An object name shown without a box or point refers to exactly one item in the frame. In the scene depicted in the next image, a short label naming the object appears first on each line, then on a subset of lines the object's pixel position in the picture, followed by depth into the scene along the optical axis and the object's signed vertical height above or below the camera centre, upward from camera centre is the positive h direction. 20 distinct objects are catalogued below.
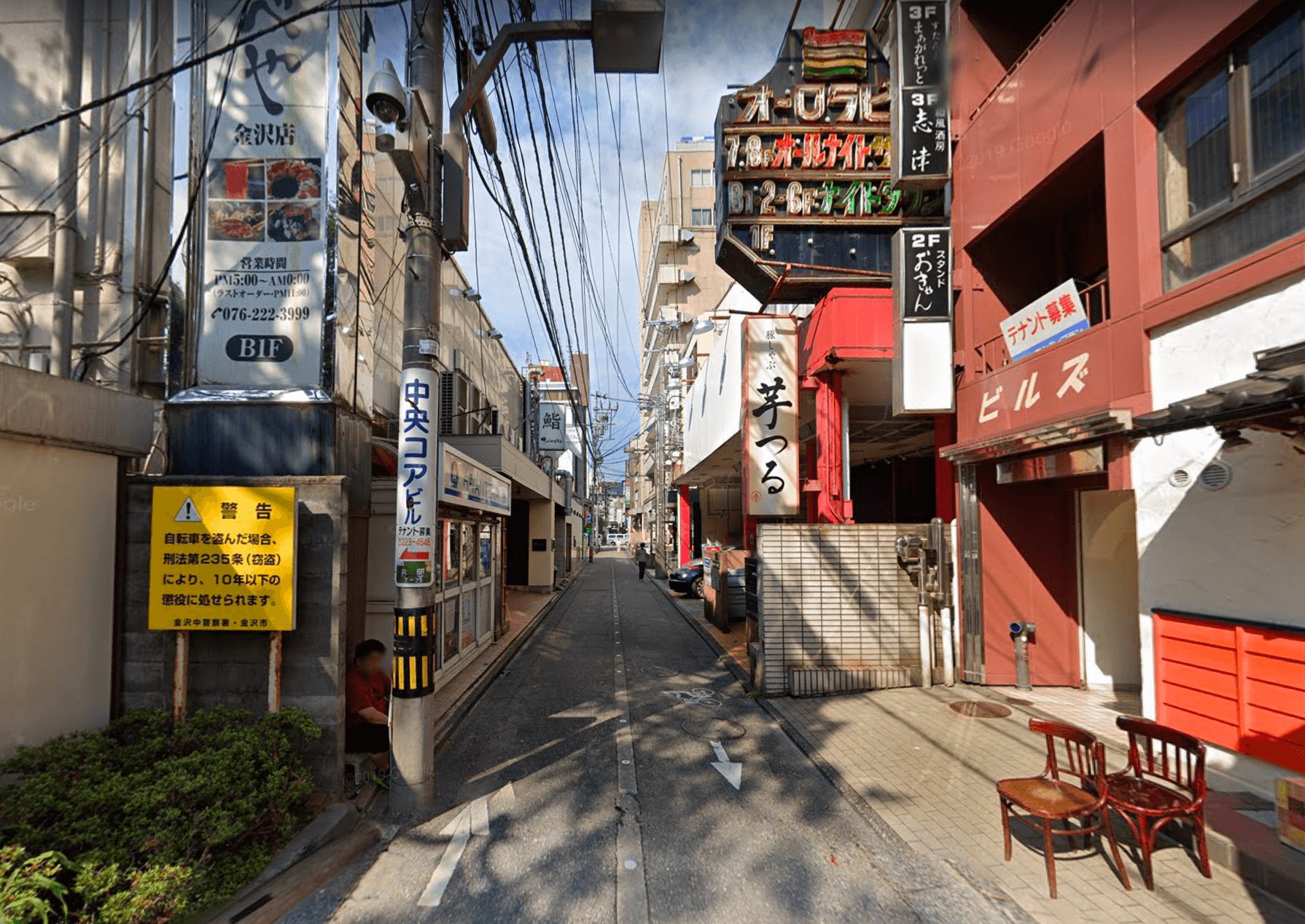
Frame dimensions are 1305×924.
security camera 5.07 +3.33
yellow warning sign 5.39 -0.47
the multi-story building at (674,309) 31.66 +13.73
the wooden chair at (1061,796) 4.08 -1.99
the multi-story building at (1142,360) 5.00 +1.47
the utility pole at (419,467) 5.39 +0.35
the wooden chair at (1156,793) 4.09 -1.97
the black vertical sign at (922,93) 9.88 +6.49
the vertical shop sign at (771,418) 11.01 +1.55
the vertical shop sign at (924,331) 9.43 +2.63
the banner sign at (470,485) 8.26 +0.36
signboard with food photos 6.38 +2.96
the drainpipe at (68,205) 7.49 +3.70
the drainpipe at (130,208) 7.70 +3.71
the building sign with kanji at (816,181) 11.28 +5.87
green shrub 3.64 -1.99
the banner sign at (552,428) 25.31 +3.21
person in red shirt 5.97 -2.00
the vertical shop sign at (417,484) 5.48 +0.20
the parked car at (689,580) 22.16 -2.63
